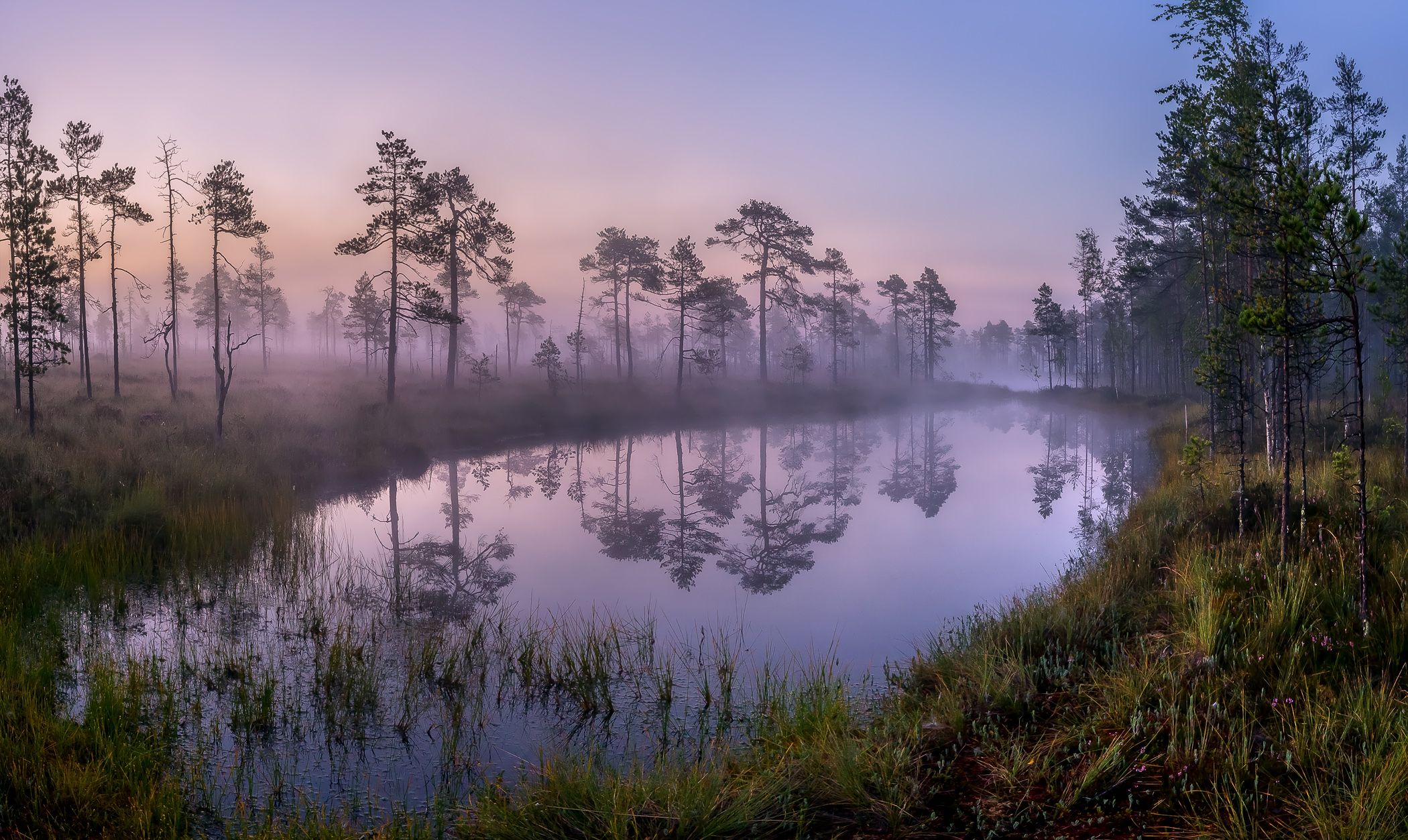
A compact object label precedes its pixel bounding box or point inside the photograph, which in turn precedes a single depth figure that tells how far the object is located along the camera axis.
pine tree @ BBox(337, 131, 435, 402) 31.52
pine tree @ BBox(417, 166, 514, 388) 35.31
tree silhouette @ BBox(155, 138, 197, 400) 30.31
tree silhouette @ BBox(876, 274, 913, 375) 80.00
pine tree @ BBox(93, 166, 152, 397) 30.31
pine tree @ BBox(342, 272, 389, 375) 66.81
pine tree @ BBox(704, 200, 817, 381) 47.03
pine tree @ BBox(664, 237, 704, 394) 46.41
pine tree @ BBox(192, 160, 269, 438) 32.16
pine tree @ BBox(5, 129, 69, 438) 19.53
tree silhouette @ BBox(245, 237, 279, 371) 70.25
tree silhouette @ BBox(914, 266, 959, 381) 76.00
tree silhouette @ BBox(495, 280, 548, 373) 70.88
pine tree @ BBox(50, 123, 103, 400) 29.33
